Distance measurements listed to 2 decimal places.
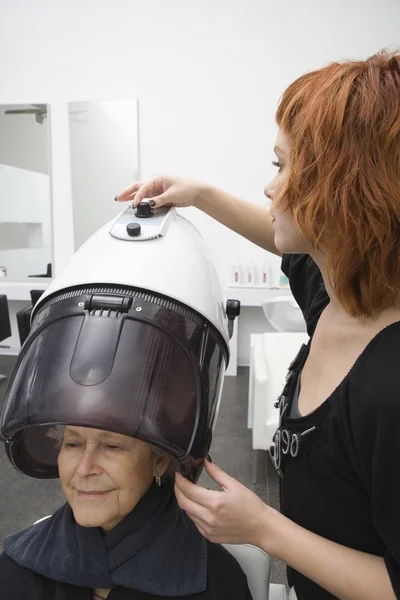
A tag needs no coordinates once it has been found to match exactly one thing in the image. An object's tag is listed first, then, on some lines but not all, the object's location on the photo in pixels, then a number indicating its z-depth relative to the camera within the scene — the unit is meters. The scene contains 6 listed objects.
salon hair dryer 0.54
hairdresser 0.59
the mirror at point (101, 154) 3.69
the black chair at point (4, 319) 3.26
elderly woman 0.73
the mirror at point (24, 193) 3.84
